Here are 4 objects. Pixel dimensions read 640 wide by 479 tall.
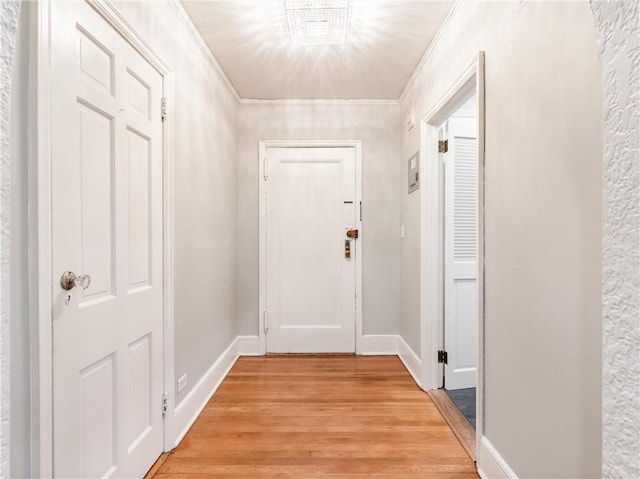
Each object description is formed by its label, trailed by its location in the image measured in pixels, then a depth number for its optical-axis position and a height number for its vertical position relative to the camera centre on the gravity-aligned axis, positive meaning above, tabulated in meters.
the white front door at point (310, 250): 3.34 -0.13
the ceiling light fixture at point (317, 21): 1.94 +1.29
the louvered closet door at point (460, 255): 2.57 -0.14
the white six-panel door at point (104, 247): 1.09 -0.05
